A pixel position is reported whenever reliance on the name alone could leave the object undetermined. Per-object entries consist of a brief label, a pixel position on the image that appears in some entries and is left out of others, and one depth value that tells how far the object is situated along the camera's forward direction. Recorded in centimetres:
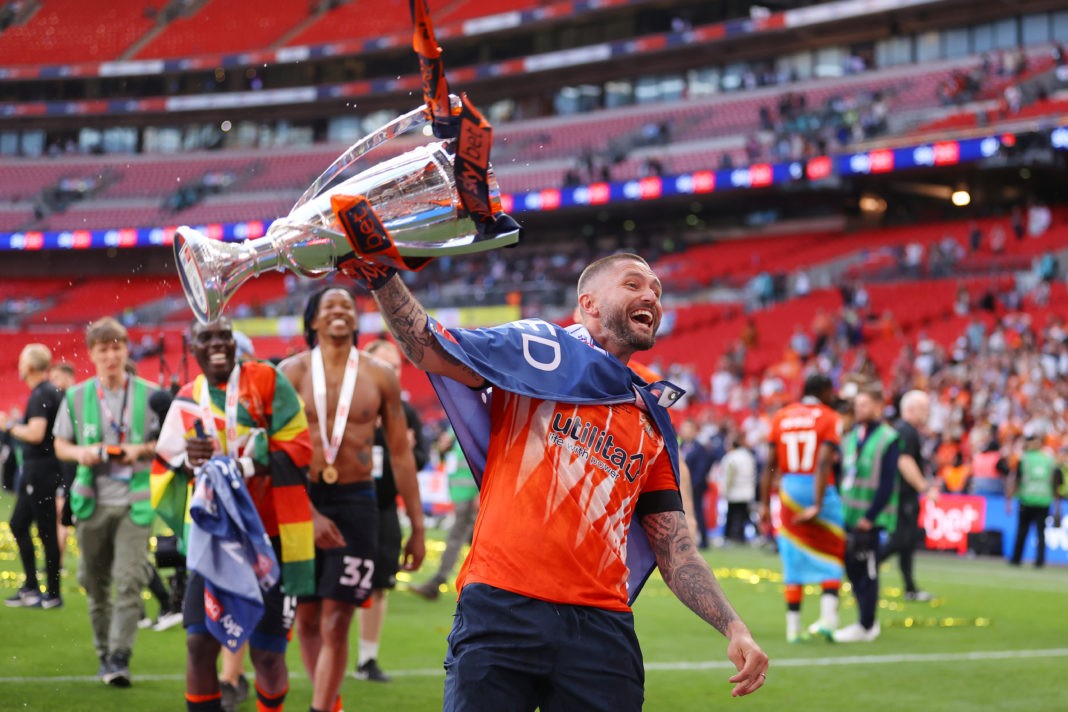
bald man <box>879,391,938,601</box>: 1353
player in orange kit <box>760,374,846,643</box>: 1073
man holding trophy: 335
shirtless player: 666
